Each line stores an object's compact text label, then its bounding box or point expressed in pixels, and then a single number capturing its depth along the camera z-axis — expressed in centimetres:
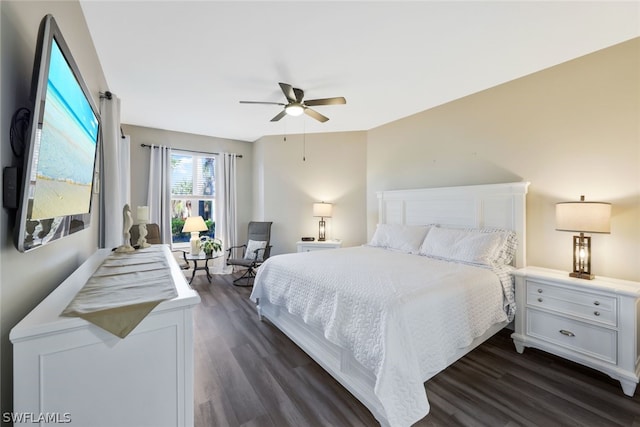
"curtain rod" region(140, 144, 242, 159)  441
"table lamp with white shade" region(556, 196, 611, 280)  204
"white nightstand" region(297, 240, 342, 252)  435
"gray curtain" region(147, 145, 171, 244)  443
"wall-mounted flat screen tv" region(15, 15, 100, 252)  83
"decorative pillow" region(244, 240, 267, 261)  460
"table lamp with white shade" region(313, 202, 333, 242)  457
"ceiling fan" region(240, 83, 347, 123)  259
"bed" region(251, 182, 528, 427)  153
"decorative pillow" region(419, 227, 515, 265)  255
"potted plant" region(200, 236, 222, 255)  425
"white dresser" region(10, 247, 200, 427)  75
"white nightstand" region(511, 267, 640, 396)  184
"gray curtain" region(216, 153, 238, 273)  514
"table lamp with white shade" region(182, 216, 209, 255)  431
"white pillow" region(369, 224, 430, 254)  326
